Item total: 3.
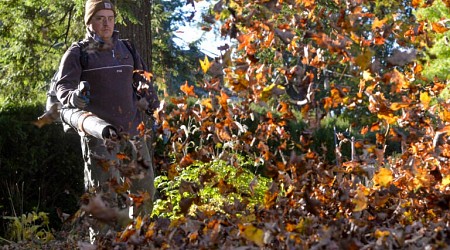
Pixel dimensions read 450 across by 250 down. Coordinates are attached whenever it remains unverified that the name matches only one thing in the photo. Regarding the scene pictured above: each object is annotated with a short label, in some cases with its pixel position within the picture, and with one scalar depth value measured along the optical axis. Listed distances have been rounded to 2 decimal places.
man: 5.84
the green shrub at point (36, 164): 9.19
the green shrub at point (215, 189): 6.28
